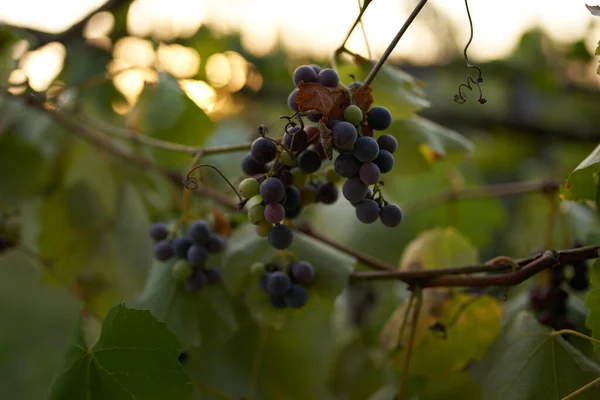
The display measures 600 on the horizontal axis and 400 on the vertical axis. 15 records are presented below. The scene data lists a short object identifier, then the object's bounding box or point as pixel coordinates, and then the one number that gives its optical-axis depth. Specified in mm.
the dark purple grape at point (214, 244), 639
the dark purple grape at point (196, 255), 619
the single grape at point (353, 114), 440
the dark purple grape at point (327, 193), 562
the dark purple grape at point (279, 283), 581
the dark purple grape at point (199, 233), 623
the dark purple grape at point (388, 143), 473
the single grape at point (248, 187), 488
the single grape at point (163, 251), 630
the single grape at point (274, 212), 465
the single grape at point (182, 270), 623
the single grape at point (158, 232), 654
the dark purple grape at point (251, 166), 516
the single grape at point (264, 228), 520
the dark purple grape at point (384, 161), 457
